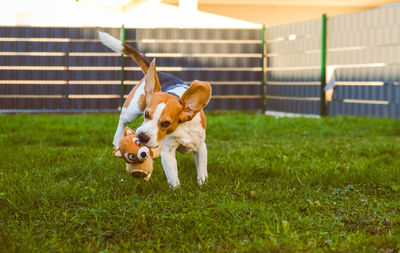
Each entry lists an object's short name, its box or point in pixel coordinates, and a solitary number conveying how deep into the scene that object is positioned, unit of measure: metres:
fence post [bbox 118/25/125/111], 12.71
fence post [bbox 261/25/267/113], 13.26
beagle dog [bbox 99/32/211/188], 3.33
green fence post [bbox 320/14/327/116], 11.64
